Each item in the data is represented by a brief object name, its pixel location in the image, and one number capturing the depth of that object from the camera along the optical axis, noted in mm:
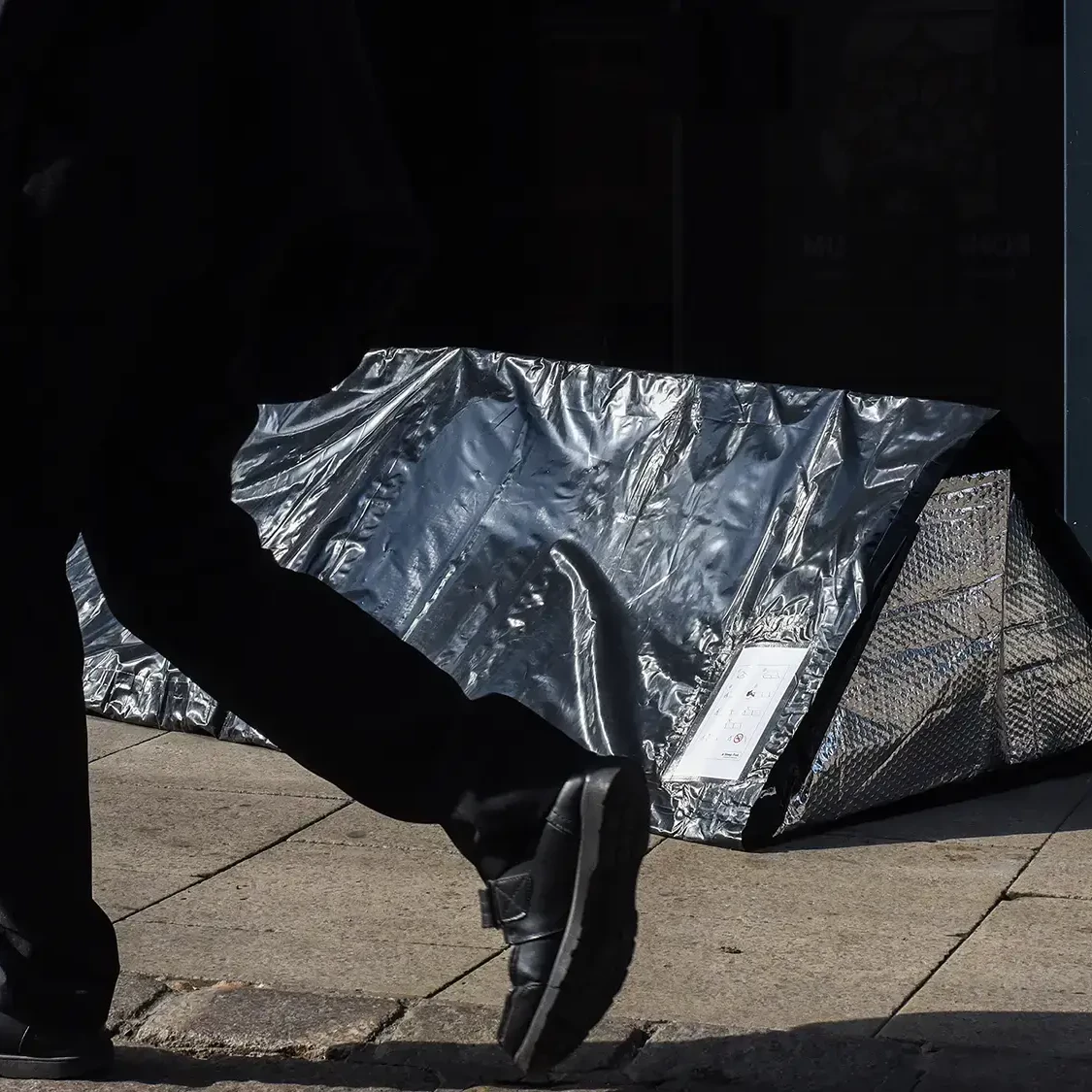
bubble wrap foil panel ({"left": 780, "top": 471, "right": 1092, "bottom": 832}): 8648
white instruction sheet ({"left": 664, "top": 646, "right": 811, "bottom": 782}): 8586
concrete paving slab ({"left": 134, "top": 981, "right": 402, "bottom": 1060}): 6016
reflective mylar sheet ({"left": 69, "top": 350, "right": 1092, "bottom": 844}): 8742
